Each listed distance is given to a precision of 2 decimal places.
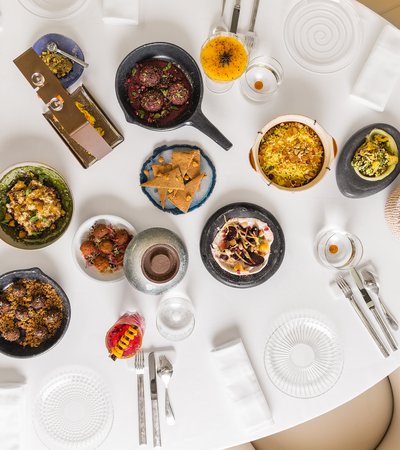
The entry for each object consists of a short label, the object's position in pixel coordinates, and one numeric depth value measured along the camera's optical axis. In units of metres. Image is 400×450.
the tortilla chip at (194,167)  1.90
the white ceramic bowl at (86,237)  1.89
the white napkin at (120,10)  1.85
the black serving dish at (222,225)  1.92
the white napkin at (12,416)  1.91
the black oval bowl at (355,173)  1.85
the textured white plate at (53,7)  1.86
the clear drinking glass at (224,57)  1.85
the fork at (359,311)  1.93
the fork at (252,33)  1.87
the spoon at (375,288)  1.93
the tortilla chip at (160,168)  1.90
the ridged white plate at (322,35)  1.88
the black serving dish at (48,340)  1.85
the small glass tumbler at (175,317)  1.93
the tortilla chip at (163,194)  1.90
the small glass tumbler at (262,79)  1.89
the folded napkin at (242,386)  1.95
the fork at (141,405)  1.92
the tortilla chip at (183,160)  1.89
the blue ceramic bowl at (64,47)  1.84
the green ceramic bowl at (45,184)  1.86
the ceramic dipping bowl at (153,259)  1.81
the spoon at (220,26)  1.88
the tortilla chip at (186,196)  1.90
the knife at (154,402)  1.92
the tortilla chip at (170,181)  1.88
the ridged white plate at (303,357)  1.97
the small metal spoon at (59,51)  1.82
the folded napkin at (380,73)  1.85
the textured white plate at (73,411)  1.94
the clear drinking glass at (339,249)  1.92
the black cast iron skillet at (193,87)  1.85
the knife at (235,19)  1.86
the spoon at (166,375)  1.92
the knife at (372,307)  1.94
